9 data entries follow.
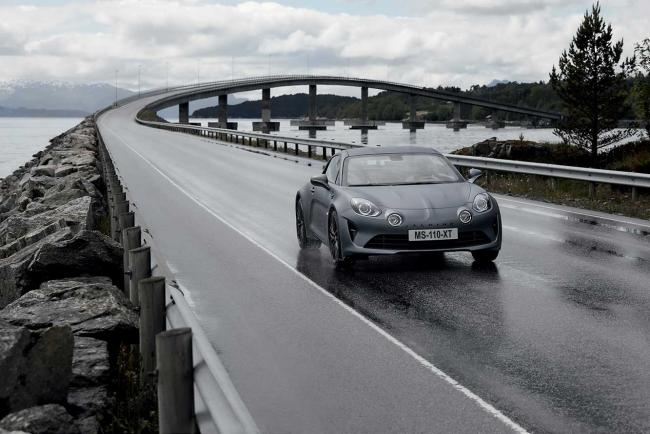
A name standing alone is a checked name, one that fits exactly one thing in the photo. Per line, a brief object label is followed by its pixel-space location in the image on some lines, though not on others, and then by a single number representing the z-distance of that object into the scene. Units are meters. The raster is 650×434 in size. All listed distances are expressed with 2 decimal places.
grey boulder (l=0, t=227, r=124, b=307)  8.41
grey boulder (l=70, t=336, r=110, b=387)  5.32
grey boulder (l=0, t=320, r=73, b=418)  4.61
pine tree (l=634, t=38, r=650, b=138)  44.91
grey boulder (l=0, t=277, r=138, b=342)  6.40
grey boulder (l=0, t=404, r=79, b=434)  4.11
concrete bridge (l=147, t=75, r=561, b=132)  134.88
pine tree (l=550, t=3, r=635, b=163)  57.56
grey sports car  10.22
